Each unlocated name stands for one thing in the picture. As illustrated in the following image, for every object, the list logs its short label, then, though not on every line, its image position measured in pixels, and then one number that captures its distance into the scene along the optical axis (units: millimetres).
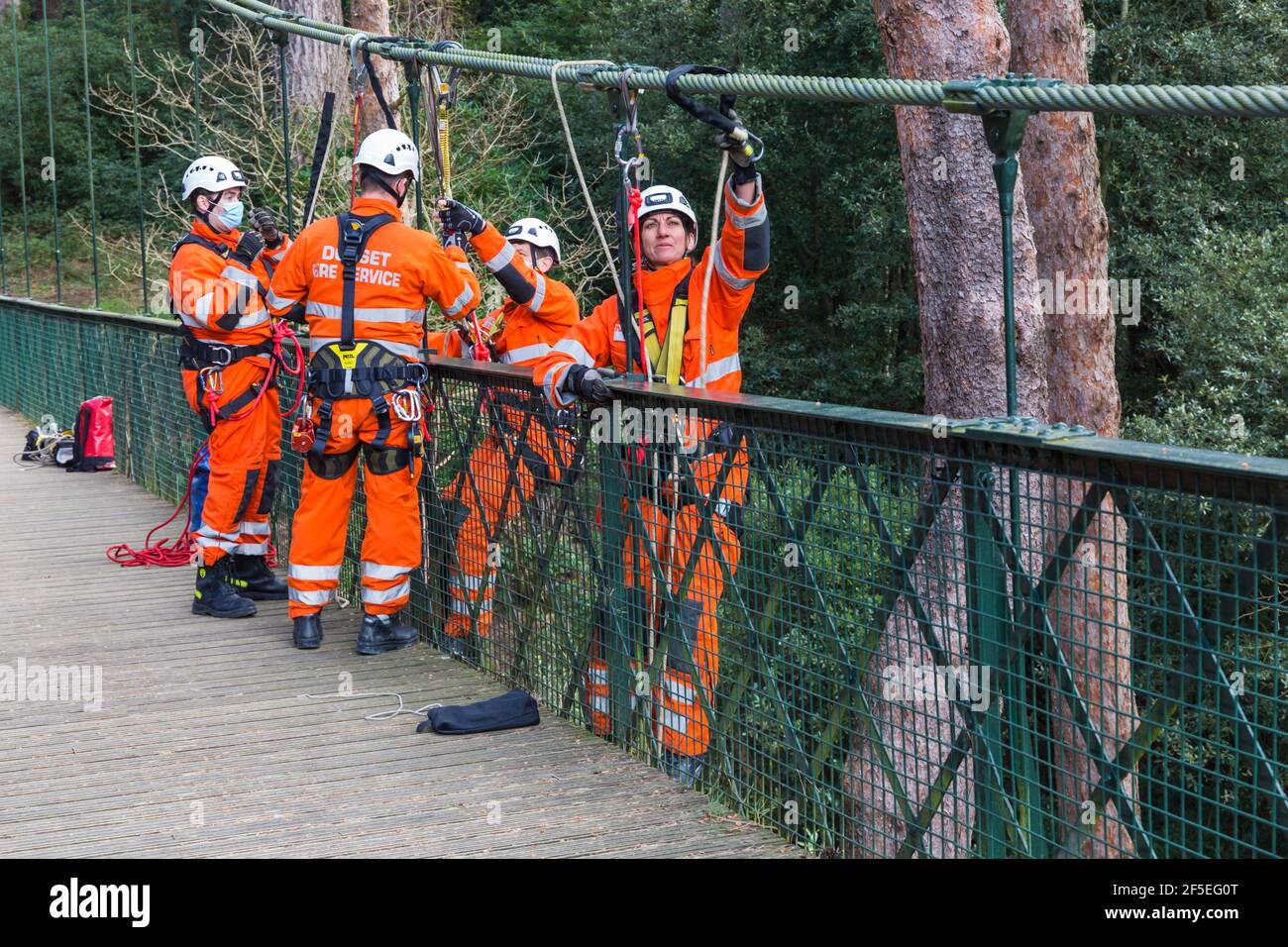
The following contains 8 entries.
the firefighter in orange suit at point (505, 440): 5238
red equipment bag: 10883
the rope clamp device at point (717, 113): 4191
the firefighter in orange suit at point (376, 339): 5727
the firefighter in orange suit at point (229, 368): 6715
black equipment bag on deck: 4930
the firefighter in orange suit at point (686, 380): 4336
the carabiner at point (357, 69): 6527
